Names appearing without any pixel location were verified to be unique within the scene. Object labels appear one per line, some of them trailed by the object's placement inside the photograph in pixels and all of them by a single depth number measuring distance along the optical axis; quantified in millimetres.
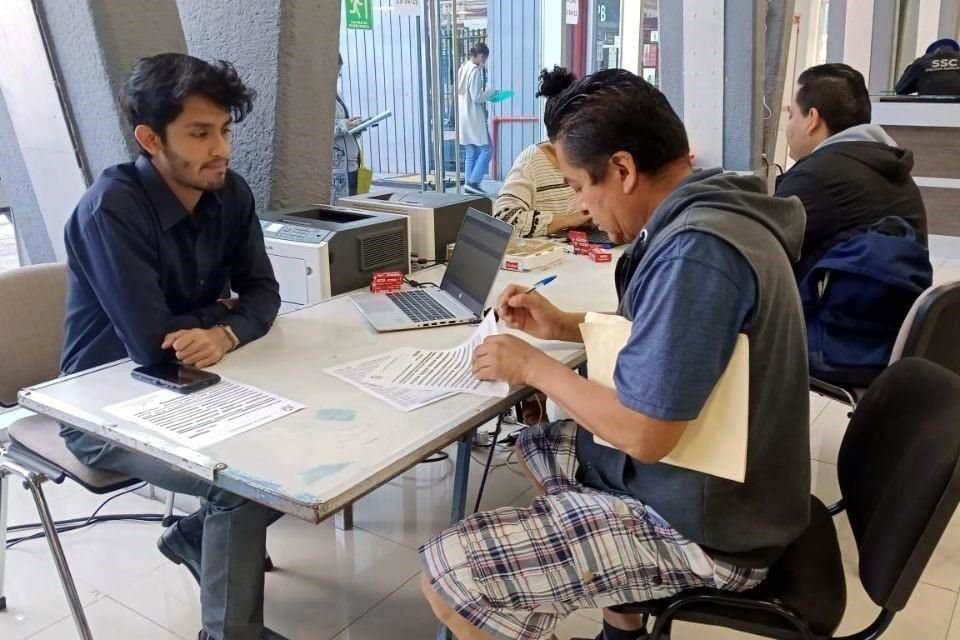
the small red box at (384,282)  2113
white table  1095
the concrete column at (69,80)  2184
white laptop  1816
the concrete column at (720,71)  4152
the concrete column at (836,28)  6792
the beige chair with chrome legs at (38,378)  1646
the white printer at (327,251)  2037
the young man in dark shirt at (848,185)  2289
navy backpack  1954
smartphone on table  1416
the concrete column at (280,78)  2422
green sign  3622
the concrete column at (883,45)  6883
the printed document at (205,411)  1232
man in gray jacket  1044
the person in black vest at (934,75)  5176
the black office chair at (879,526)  1100
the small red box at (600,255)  2416
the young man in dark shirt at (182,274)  1485
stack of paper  1386
